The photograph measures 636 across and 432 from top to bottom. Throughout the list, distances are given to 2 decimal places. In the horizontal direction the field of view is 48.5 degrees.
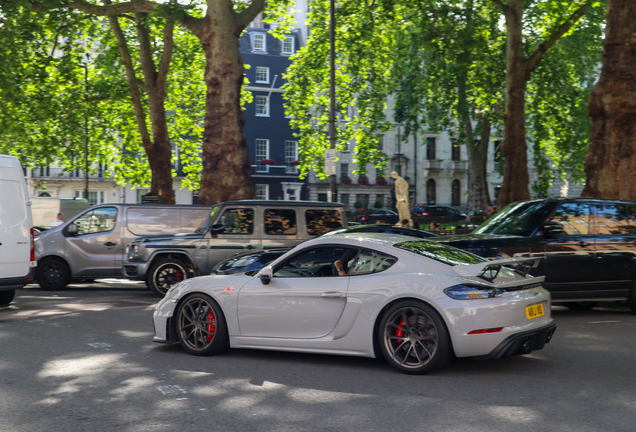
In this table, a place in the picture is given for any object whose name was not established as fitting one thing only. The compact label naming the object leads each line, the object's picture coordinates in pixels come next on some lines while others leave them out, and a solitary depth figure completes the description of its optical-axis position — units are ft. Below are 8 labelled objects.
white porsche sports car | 20.34
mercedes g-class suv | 44.09
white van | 36.65
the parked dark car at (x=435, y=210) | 175.43
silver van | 50.01
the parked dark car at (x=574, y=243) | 33.68
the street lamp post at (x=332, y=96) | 67.82
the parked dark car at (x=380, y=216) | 158.76
